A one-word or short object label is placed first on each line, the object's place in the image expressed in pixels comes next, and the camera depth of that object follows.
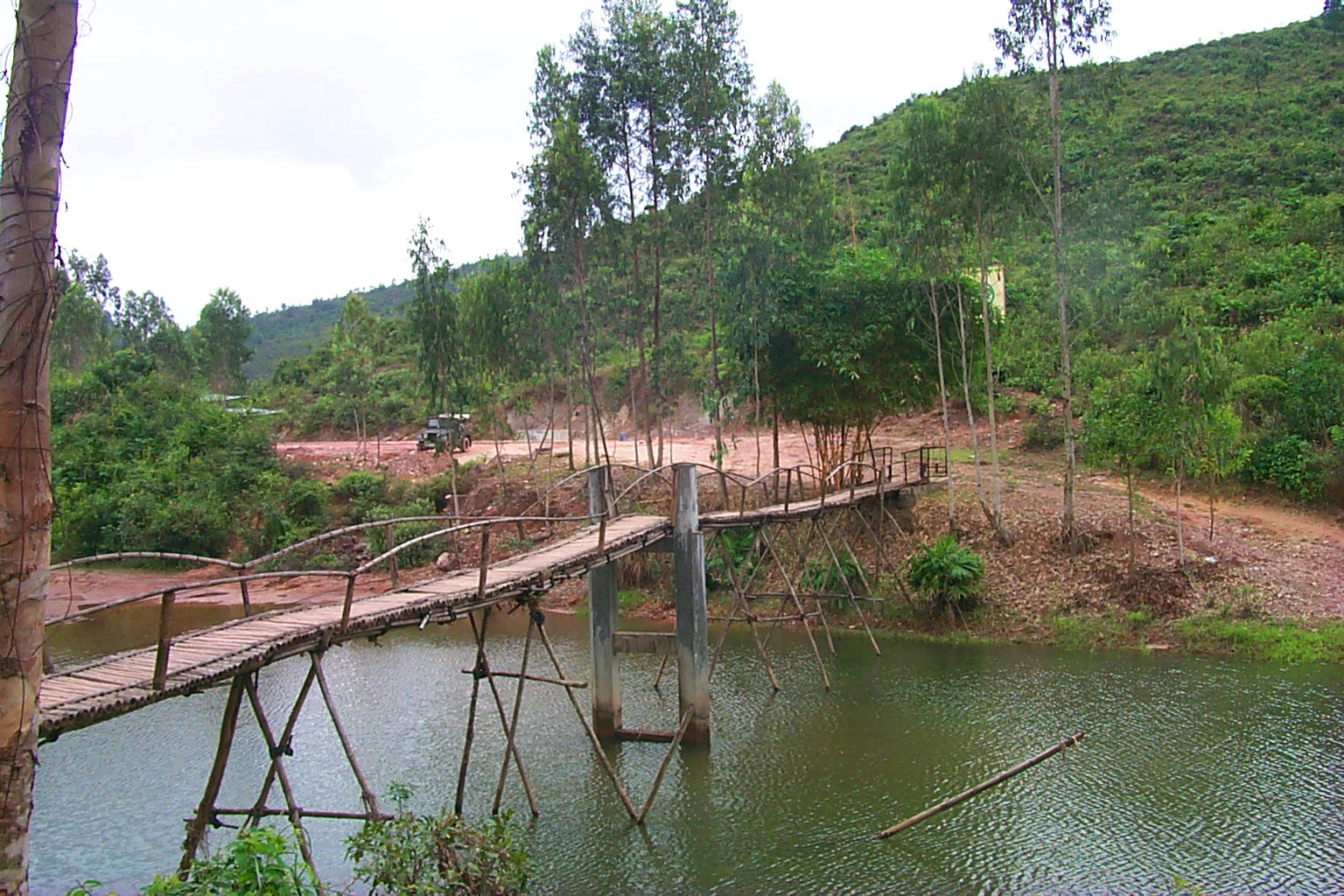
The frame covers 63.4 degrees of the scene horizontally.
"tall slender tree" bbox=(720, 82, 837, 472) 23.22
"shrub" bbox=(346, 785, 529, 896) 7.25
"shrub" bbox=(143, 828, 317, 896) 5.55
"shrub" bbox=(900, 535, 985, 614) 20.33
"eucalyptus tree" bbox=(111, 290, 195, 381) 62.22
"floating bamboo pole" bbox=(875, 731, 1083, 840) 10.51
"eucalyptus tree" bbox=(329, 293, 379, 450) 39.22
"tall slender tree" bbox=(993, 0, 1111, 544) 20.16
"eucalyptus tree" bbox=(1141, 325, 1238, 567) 18.78
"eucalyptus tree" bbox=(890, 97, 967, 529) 21.19
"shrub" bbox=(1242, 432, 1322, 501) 22.39
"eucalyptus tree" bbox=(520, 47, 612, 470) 24.34
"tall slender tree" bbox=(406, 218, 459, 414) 27.84
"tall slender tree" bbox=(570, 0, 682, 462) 24.17
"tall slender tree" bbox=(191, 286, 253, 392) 59.06
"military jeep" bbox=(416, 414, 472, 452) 37.28
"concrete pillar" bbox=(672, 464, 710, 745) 13.71
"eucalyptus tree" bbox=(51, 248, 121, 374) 53.62
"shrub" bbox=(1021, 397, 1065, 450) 28.98
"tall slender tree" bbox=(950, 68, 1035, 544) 20.72
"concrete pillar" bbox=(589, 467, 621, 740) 14.14
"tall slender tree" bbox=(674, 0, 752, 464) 23.70
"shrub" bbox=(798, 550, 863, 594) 22.02
